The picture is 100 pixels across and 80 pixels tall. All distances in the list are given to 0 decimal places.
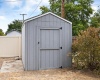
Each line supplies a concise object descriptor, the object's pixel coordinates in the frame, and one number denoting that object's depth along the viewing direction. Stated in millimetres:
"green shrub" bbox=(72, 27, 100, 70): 4151
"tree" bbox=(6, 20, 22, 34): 29753
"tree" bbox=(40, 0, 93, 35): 12561
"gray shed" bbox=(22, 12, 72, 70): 4553
